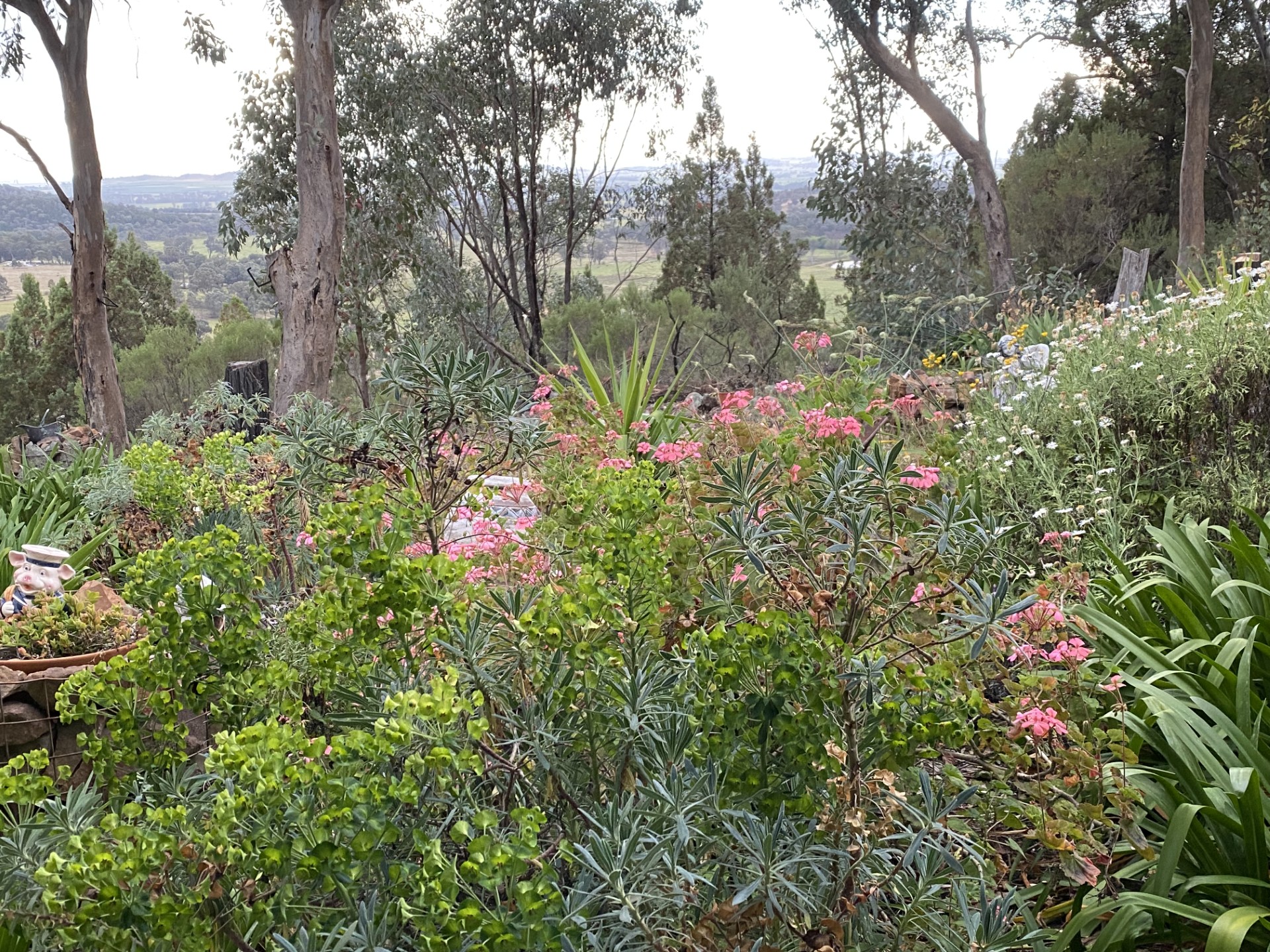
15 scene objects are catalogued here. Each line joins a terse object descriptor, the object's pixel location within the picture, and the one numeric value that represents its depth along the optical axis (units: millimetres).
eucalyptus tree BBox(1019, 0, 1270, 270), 12945
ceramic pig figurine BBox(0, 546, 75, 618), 3059
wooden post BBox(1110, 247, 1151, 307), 7262
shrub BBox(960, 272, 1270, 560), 3320
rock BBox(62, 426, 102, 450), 6624
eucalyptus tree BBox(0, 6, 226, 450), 6914
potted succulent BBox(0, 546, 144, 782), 2670
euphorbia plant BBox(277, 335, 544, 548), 2326
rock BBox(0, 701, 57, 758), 2646
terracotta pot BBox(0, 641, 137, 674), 2736
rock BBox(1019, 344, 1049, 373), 4582
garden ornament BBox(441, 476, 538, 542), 2451
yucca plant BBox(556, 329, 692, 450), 4418
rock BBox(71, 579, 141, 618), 3035
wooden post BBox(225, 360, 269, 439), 6828
